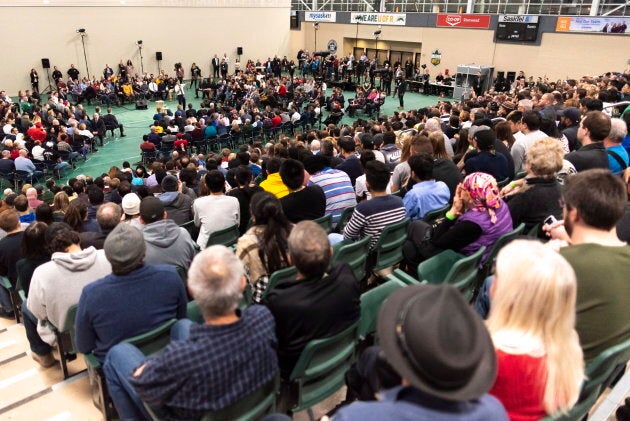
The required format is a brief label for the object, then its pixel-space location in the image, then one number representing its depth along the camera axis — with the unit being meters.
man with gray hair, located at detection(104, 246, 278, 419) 1.85
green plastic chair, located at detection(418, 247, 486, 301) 3.07
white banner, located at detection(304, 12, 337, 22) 27.66
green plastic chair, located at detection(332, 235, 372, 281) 3.42
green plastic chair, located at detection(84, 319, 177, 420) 2.47
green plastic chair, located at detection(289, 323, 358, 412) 2.32
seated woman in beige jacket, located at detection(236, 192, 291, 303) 3.13
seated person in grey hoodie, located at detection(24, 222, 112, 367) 2.98
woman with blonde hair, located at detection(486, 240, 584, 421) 1.57
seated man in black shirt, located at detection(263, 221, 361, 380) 2.30
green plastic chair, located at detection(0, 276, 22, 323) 4.10
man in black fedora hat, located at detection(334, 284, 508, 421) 1.23
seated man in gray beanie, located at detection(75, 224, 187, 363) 2.49
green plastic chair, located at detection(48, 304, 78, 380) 2.99
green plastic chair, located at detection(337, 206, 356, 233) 4.83
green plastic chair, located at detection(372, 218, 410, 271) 3.82
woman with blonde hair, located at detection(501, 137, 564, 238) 3.42
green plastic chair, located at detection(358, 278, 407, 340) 2.76
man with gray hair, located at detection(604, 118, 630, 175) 4.66
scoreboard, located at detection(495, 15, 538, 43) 19.97
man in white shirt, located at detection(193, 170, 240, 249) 4.59
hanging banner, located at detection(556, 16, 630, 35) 17.56
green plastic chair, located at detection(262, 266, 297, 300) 2.96
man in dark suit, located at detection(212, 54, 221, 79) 24.44
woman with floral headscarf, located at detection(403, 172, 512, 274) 3.22
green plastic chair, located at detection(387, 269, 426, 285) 3.01
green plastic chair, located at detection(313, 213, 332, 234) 4.34
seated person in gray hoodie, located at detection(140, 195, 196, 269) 3.51
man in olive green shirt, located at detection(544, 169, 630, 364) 2.02
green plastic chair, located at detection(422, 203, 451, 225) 4.15
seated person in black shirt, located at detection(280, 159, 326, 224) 4.40
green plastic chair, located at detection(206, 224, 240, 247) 4.28
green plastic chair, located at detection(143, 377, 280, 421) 1.97
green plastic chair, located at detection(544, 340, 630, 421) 1.92
